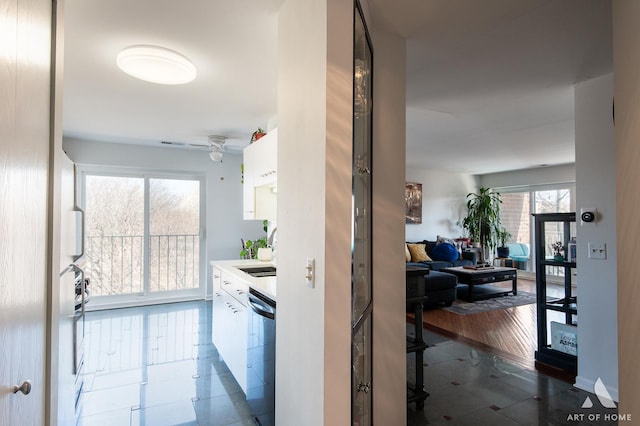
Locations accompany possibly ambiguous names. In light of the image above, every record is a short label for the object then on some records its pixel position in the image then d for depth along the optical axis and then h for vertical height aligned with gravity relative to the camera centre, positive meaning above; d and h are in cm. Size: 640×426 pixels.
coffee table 557 -96
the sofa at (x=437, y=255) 639 -68
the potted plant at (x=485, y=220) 808 +2
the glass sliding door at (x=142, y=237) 501 -25
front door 78 +6
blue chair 792 -79
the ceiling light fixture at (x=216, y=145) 468 +108
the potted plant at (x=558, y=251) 324 -29
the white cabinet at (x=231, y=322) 243 -83
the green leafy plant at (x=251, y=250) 415 -36
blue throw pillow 673 -64
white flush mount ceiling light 225 +108
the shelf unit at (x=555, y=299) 300 -74
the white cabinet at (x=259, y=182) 288 +36
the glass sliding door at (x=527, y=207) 731 +31
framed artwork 760 +42
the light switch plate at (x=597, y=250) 253 -22
